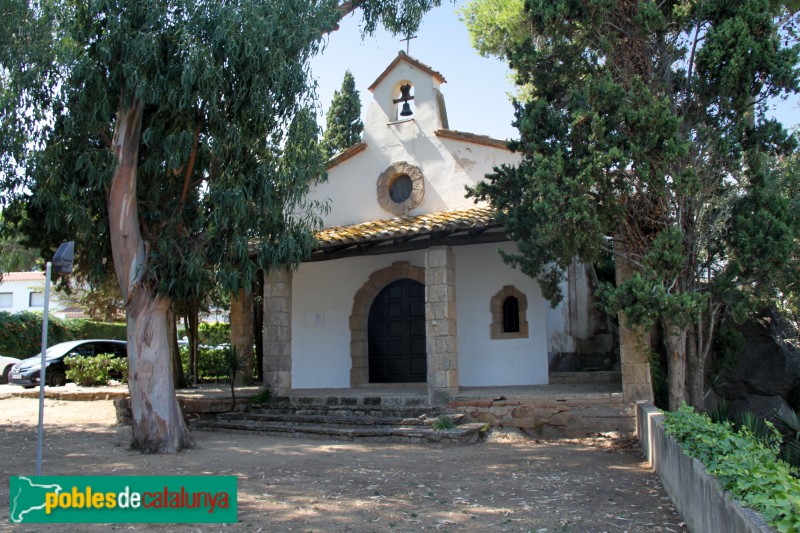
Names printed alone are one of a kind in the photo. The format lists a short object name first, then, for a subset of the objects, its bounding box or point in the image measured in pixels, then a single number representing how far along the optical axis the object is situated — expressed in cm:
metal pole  588
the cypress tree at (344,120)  2134
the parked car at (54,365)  1636
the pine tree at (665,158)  792
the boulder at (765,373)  1063
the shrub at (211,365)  1762
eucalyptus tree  759
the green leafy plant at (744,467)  282
